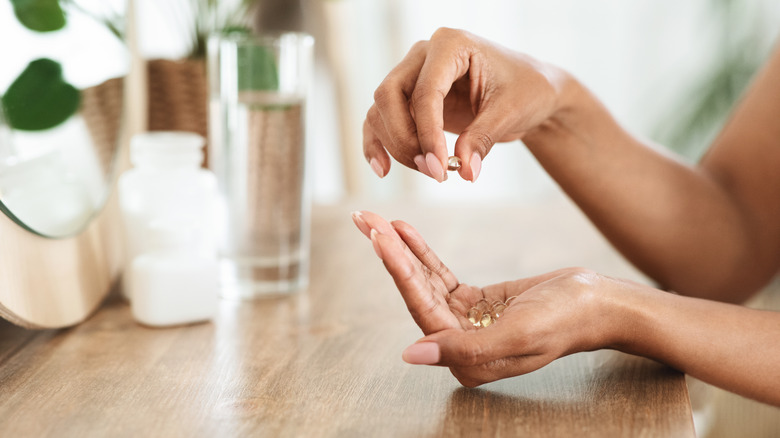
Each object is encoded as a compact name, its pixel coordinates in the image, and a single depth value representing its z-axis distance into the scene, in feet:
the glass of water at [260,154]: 2.86
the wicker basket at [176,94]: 3.89
